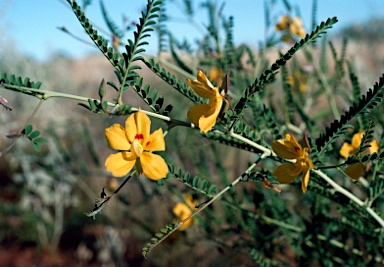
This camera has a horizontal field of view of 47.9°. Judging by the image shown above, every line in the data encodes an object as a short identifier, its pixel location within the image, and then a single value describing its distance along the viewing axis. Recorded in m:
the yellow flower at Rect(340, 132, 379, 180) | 0.28
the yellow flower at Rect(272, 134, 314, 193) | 0.23
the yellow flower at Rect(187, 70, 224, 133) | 0.21
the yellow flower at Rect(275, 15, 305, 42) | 0.55
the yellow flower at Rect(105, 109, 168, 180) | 0.21
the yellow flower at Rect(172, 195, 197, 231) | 0.51
